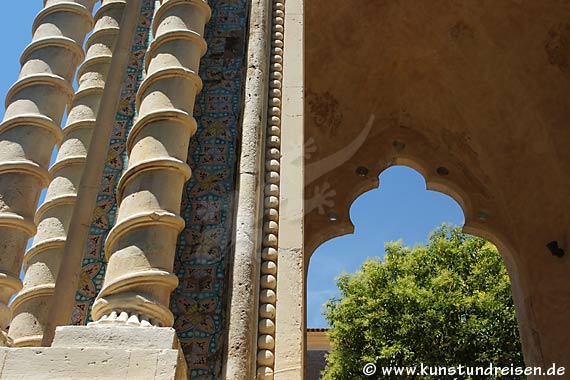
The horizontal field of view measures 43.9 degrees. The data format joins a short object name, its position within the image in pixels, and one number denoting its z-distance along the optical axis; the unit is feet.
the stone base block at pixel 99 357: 9.64
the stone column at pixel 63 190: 16.25
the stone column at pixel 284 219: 12.27
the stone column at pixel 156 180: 11.16
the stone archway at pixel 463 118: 30.30
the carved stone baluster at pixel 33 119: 13.94
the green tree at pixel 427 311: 49.06
